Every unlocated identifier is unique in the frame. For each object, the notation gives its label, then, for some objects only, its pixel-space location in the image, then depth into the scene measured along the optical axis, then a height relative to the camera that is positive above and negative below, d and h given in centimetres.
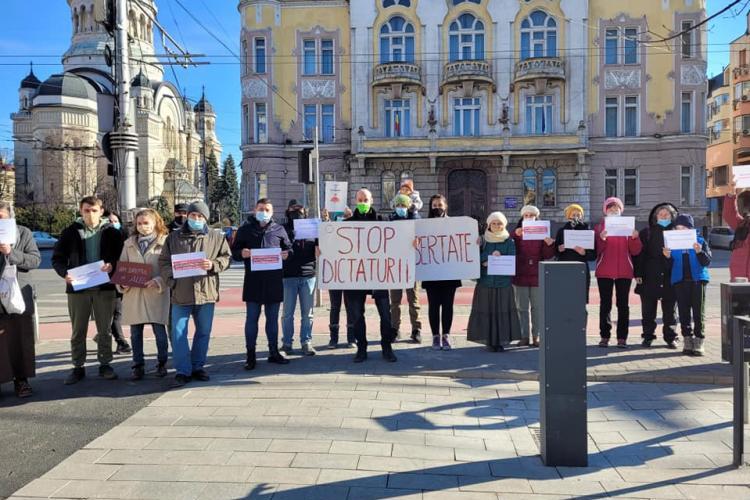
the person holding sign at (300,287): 769 -75
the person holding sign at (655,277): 789 -72
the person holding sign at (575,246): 798 -26
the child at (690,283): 758 -78
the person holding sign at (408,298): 812 -104
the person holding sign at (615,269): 796 -61
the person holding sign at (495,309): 782 -110
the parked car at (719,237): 3475 -91
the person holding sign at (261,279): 708 -59
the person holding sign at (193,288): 646 -63
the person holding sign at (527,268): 805 -58
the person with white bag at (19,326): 601 -95
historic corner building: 3228 +703
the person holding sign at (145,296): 661 -71
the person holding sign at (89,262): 670 -41
